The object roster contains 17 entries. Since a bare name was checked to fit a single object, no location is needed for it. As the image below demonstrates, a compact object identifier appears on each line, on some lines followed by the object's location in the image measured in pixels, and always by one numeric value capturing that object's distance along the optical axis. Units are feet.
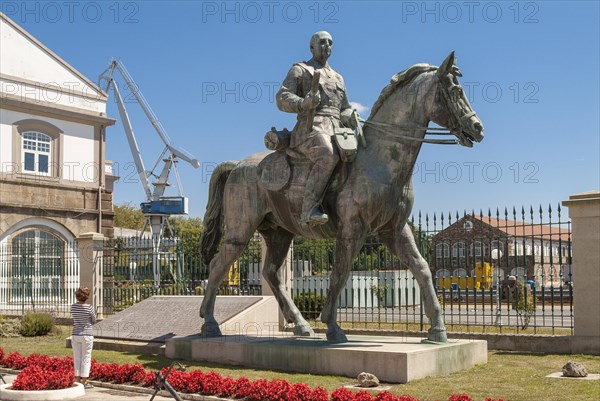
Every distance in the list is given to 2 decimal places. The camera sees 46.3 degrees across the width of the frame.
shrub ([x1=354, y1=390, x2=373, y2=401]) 21.50
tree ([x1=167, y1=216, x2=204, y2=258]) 221.78
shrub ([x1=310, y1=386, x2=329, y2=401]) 22.29
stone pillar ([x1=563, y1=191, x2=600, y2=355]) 38.63
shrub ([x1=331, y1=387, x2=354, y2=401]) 21.81
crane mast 206.69
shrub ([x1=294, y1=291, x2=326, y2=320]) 55.79
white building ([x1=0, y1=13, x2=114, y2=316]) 103.45
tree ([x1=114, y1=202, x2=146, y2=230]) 265.13
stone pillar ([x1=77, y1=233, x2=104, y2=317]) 64.44
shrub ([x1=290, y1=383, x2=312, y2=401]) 22.66
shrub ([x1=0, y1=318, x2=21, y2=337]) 57.06
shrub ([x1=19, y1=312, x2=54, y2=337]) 57.21
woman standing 29.63
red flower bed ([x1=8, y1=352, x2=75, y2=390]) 26.53
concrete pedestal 27.09
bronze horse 27.84
